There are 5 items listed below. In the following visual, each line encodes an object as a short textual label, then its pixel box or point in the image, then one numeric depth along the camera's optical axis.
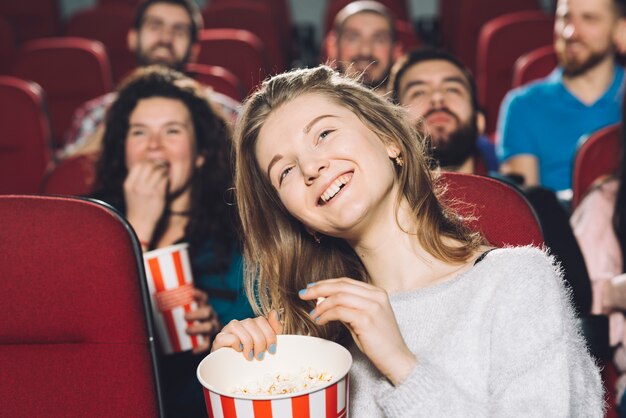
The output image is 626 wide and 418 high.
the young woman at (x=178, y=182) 1.54
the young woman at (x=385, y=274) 0.90
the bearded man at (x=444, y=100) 1.92
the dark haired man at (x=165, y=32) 3.10
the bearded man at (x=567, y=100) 2.50
